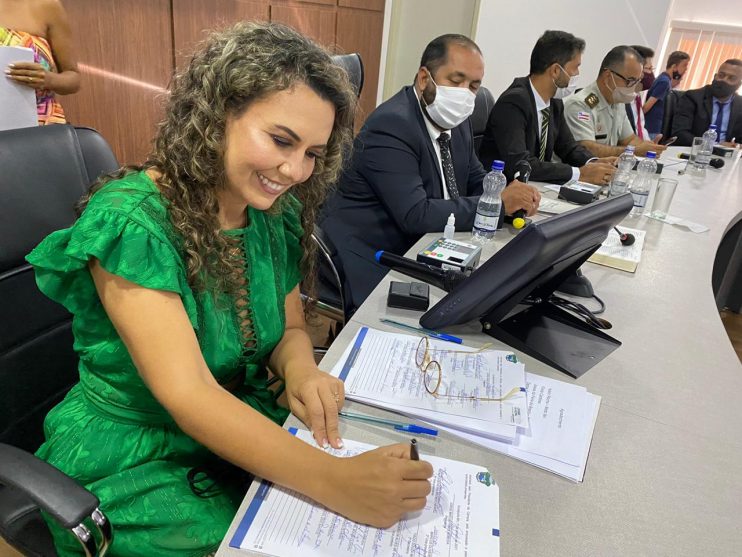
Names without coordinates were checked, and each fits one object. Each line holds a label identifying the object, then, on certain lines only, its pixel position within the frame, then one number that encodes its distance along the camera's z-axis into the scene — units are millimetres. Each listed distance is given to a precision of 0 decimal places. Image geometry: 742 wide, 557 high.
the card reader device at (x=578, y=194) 2213
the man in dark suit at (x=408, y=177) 1800
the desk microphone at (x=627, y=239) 1779
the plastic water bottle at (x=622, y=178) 2395
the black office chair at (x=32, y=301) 847
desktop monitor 980
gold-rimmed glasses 953
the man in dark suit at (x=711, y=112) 4898
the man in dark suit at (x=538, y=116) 2531
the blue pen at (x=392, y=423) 876
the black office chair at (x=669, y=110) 5090
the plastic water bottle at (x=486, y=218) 1745
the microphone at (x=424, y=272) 1336
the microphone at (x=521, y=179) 1850
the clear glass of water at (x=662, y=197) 2205
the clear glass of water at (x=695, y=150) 3538
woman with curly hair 791
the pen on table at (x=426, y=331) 1138
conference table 738
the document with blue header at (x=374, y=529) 665
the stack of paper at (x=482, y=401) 872
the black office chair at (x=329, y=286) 1659
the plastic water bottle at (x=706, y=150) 3484
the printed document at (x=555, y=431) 844
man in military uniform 3250
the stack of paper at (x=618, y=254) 1658
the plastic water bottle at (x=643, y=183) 2270
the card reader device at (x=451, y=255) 1466
